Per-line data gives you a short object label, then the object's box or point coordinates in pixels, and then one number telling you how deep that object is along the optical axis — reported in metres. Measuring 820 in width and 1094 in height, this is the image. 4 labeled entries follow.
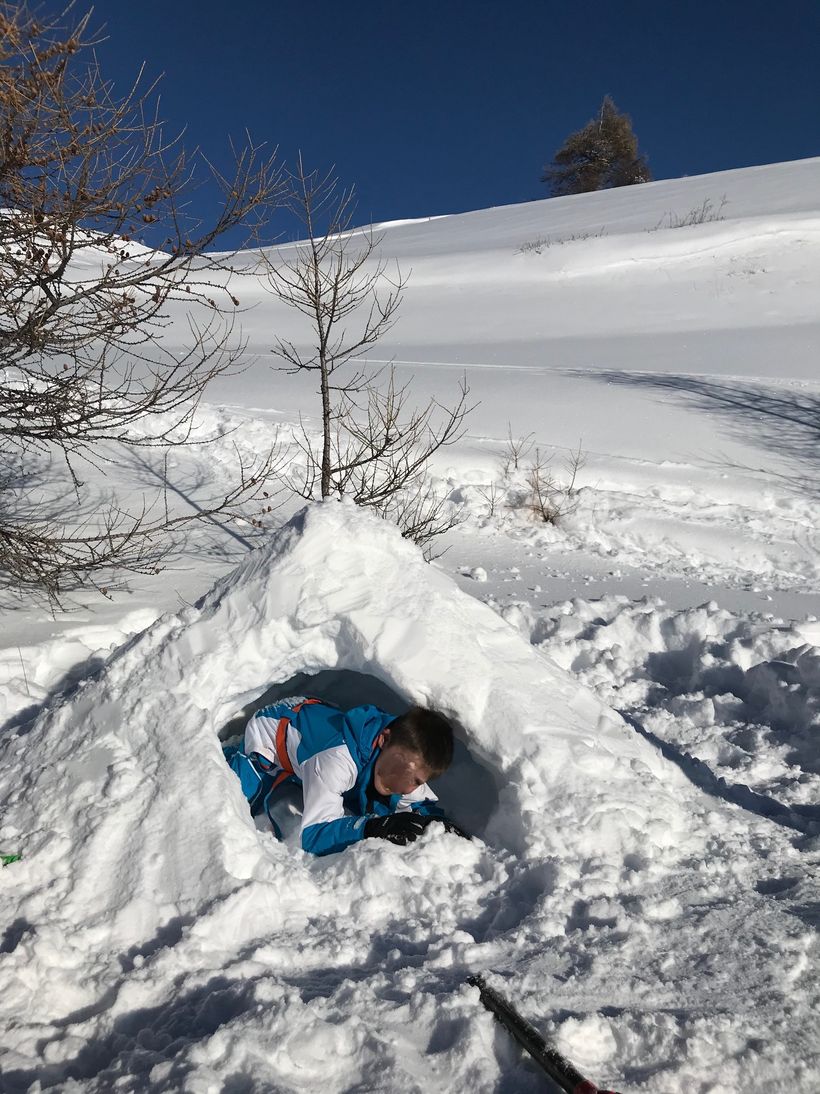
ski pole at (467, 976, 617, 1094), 1.81
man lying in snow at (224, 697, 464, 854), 3.12
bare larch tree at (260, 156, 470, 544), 6.07
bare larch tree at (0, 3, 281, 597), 3.58
